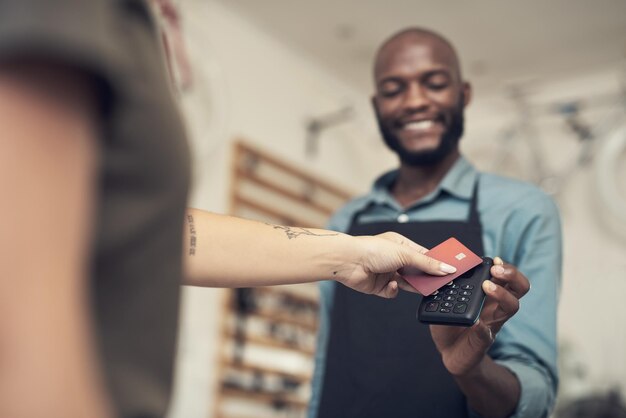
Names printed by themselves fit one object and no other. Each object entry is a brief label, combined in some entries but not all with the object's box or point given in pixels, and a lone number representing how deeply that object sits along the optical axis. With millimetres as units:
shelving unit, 3330
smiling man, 1122
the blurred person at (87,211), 334
